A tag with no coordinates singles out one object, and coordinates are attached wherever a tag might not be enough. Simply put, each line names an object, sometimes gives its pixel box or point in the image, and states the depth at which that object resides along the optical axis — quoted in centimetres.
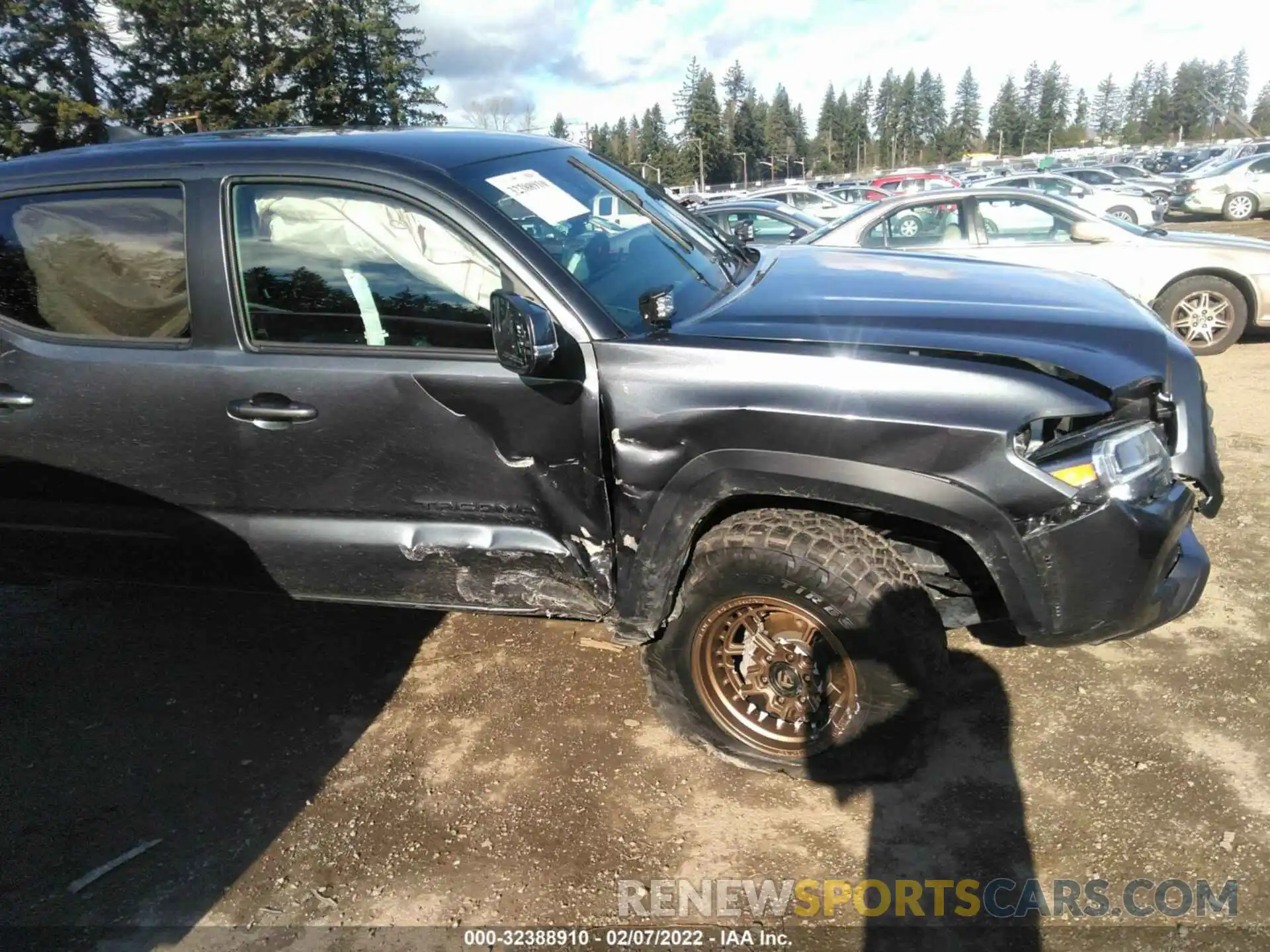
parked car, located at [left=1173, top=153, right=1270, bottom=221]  2028
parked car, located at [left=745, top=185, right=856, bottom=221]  2045
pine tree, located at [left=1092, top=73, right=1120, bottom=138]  12275
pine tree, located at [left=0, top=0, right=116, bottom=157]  3042
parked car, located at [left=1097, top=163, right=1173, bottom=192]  2625
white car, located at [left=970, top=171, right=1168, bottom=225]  1515
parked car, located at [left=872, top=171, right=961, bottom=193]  2662
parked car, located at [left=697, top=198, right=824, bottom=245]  1189
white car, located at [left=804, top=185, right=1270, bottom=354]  730
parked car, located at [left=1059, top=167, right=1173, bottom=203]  2411
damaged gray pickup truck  237
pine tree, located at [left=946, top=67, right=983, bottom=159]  11738
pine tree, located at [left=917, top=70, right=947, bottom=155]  12012
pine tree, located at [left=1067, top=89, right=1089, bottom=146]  11550
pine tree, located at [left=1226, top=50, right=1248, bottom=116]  10600
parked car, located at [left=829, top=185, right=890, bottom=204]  2431
